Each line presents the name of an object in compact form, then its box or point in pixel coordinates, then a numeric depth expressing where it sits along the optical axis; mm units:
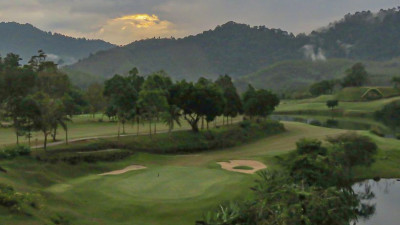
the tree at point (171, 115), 71812
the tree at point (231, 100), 91500
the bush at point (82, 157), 49956
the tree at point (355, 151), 50969
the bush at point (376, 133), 94438
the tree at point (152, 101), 69812
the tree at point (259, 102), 100312
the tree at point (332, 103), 170225
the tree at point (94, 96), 122688
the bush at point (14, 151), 46938
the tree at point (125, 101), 71250
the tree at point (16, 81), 80494
